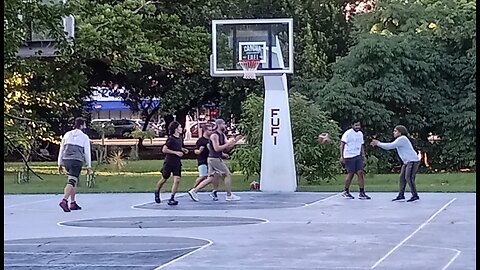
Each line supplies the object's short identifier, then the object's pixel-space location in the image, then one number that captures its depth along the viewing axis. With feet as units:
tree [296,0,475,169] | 107.55
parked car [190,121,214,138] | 230.89
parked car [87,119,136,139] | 213.50
